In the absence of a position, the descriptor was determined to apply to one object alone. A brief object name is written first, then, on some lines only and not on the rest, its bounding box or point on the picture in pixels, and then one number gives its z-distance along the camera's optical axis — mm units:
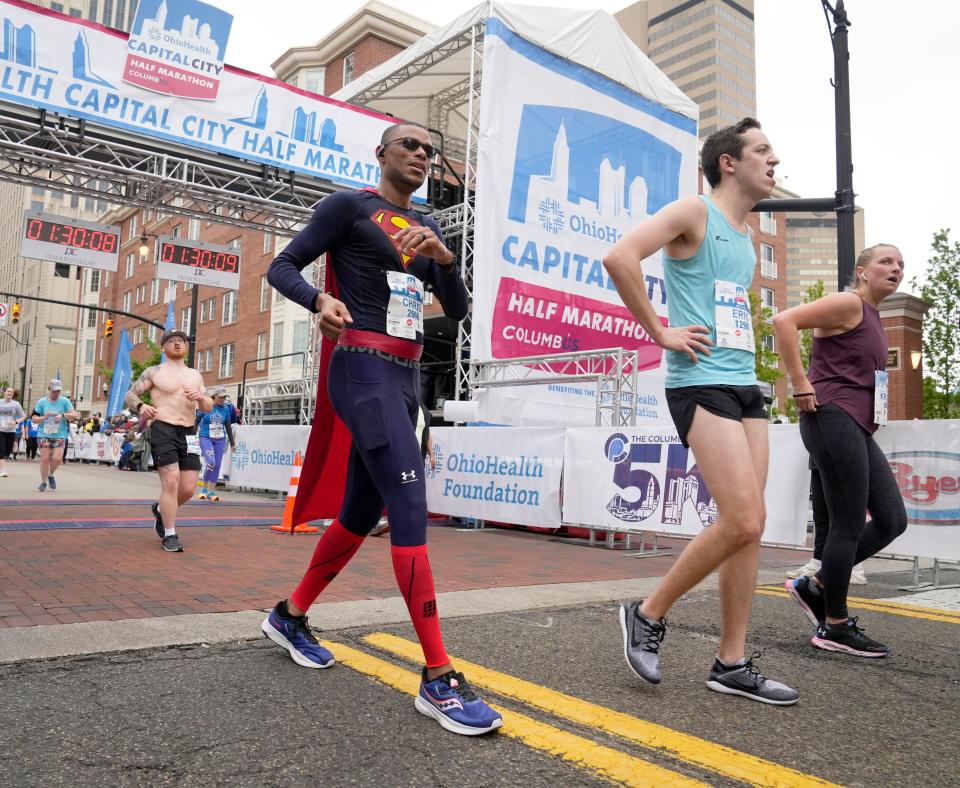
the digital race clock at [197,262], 16375
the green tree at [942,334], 24562
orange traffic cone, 8345
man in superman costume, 2580
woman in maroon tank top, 3656
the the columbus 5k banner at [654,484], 6957
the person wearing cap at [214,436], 13172
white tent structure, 13516
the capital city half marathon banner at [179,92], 11672
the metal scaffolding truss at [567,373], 9867
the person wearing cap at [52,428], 12742
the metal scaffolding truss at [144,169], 12406
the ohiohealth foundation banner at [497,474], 8992
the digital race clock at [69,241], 14664
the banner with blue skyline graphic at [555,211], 12703
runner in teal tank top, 2730
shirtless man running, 6744
